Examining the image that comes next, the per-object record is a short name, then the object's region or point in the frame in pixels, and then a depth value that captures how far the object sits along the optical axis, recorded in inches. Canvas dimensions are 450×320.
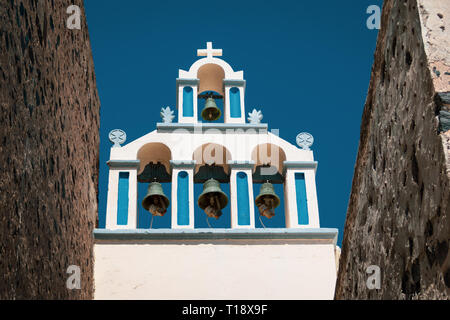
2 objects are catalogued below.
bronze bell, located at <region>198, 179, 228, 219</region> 307.0
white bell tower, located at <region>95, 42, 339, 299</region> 261.4
